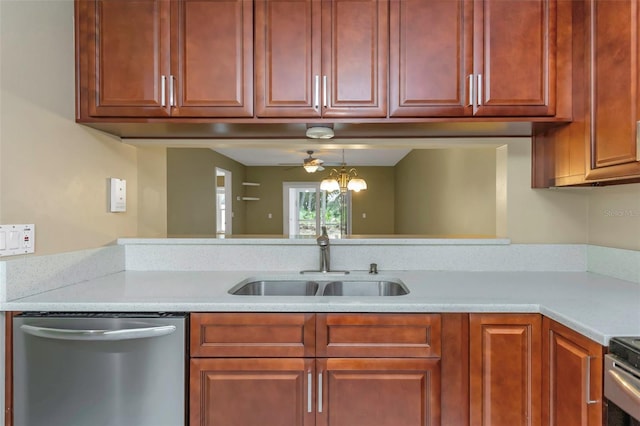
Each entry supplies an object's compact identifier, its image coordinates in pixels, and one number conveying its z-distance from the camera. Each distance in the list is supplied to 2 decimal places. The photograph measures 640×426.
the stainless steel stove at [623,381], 0.88
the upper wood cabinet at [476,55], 1.47
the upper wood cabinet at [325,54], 1.49
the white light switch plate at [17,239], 1.24
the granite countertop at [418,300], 1.16
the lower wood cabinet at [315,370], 1.25
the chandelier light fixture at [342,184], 4.95
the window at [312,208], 8.70
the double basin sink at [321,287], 1.79
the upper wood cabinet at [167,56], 1.49
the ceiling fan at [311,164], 4.74
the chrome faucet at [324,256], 1.81
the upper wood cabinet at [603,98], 1.20
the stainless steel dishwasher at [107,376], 1.23
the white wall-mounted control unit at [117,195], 1.79
